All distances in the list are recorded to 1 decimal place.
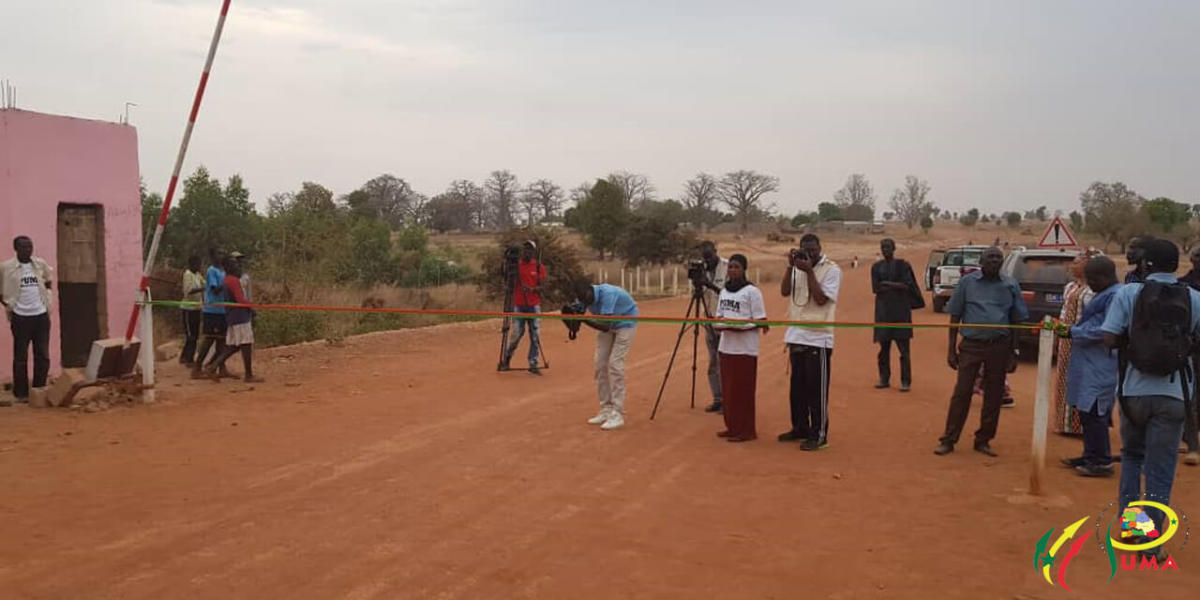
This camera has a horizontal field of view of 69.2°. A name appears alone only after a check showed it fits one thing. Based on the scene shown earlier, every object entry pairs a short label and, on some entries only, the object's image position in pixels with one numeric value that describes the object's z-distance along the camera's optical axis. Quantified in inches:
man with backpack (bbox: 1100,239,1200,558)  189.6
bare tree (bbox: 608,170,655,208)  2822.3
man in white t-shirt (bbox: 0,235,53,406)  363.9
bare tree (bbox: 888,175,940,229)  4234.7
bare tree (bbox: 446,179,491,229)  3088.1
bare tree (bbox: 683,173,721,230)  3287.4
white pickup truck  816.3
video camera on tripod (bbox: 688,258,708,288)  361.1
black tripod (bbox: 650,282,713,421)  364.5
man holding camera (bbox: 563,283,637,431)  331.0
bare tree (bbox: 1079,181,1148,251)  2119.8
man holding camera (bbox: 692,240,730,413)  372.8
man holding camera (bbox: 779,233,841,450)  303.4
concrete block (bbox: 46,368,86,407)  359.3
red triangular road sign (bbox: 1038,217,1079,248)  657.4
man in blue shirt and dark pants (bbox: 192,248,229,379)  435.8
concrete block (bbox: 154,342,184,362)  507.8
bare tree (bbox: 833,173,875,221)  4303.6
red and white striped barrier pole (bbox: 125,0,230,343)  348.2
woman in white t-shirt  310.3
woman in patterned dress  307.4
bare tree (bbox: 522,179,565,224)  3248.0
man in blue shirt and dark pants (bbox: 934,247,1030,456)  289.3
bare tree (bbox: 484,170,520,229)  3211.1
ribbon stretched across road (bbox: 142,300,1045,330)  283.1
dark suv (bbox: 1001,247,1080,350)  531.2
